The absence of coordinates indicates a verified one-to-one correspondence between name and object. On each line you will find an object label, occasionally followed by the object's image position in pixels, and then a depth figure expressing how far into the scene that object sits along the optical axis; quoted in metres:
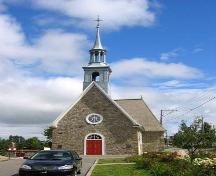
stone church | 25.84
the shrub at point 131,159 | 16.20
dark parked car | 9.02
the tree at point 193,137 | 15.98
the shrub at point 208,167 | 7.37
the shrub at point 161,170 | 8.77
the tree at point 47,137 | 37.47
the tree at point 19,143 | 35.67
